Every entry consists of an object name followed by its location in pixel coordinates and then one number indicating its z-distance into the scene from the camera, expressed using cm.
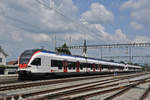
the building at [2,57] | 5234
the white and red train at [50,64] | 1825
